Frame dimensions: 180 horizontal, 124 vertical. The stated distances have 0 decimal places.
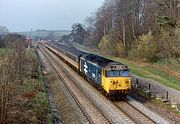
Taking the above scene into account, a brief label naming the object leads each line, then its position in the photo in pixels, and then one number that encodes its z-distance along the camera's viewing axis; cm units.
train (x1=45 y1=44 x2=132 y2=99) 2633
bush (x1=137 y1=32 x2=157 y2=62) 5666
